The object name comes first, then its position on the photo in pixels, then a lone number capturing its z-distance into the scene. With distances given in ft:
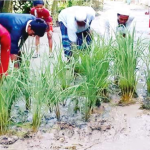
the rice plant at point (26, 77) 11.96
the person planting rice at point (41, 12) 24.53
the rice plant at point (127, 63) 14.06
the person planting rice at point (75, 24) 16.85
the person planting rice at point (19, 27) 13.79
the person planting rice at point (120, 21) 17.78
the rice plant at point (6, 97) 11.23
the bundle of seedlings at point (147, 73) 14.26
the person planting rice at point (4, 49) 12.85
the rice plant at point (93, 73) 12.66
